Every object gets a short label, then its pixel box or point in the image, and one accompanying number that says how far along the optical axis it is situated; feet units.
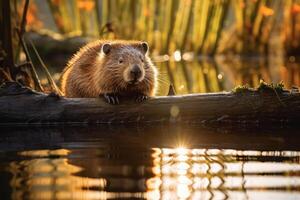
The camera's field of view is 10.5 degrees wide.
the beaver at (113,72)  50.98
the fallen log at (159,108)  49.29
